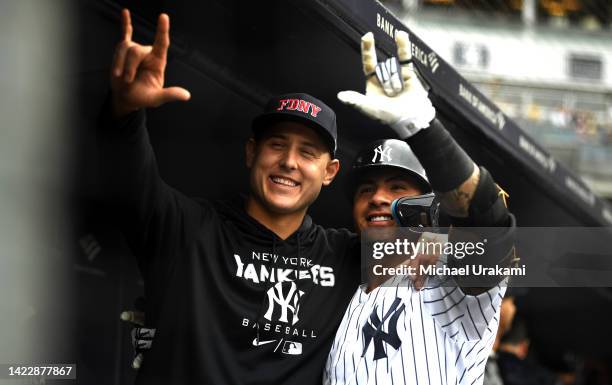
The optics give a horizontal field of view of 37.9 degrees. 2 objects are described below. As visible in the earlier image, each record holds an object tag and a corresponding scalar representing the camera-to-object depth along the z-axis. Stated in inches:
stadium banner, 103.0
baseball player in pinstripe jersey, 84.7
